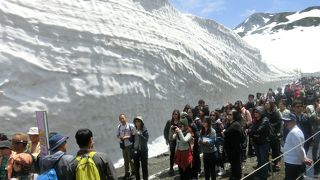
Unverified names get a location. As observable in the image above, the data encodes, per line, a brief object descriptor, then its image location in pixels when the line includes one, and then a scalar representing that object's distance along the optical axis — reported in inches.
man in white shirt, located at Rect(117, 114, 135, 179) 273.7
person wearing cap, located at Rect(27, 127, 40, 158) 178.1
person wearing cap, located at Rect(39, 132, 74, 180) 130.1
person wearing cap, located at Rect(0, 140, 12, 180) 148.3
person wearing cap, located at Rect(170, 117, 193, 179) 231.9
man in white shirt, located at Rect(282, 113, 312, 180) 194.4
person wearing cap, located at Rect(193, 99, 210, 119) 315.0
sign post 133.1
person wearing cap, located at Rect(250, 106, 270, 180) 245.9
